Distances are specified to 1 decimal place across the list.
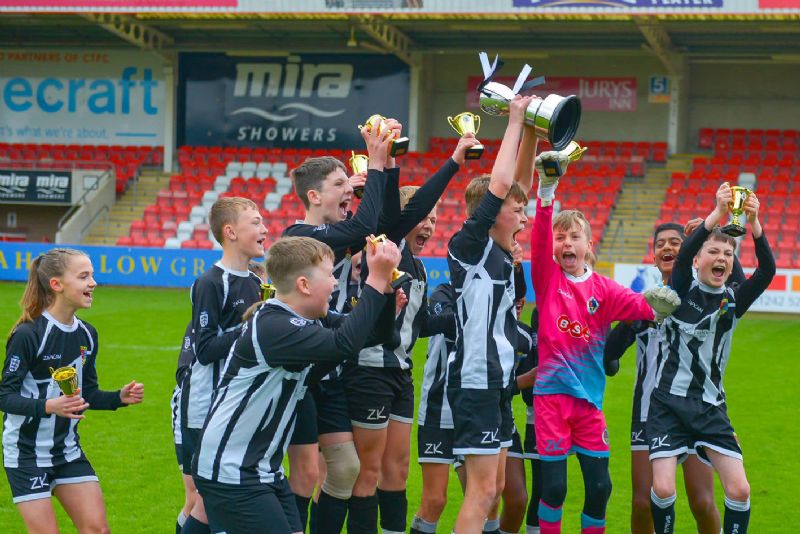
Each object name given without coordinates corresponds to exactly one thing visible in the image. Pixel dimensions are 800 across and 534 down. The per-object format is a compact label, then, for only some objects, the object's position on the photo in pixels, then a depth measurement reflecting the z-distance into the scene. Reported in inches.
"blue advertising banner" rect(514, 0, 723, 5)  785.6
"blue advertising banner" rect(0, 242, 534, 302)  815.1
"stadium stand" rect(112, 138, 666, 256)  917.2
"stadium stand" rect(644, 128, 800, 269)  818.8
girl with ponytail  185.2
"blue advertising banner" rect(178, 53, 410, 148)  1035.9
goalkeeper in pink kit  206.5
